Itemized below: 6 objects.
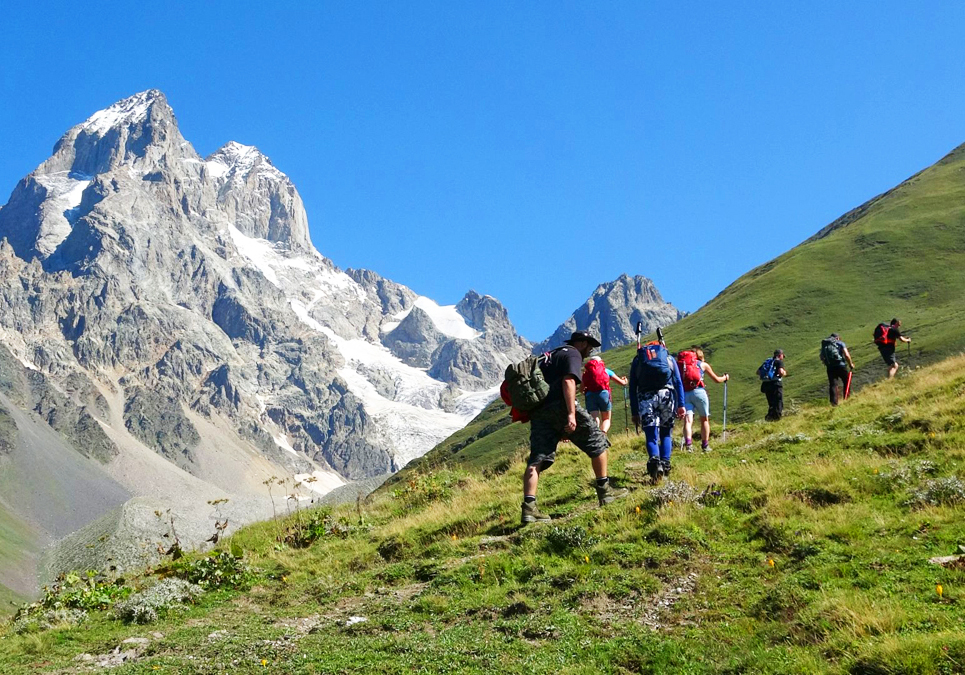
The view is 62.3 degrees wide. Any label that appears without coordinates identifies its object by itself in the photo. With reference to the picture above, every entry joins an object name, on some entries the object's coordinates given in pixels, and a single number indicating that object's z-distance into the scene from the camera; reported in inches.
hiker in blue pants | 619.0
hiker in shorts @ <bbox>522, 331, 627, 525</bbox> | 548.7
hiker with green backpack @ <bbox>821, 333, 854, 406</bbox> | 1064.2
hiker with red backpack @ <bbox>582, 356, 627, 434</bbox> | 785.6
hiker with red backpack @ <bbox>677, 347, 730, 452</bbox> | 769.6
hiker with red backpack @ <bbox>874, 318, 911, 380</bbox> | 1218.6
